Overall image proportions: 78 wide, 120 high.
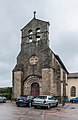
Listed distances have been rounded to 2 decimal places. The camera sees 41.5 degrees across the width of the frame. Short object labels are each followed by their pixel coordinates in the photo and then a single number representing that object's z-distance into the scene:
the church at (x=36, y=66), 16.14
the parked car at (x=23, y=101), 12.89
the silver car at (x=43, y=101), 11.81
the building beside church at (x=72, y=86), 20.34
